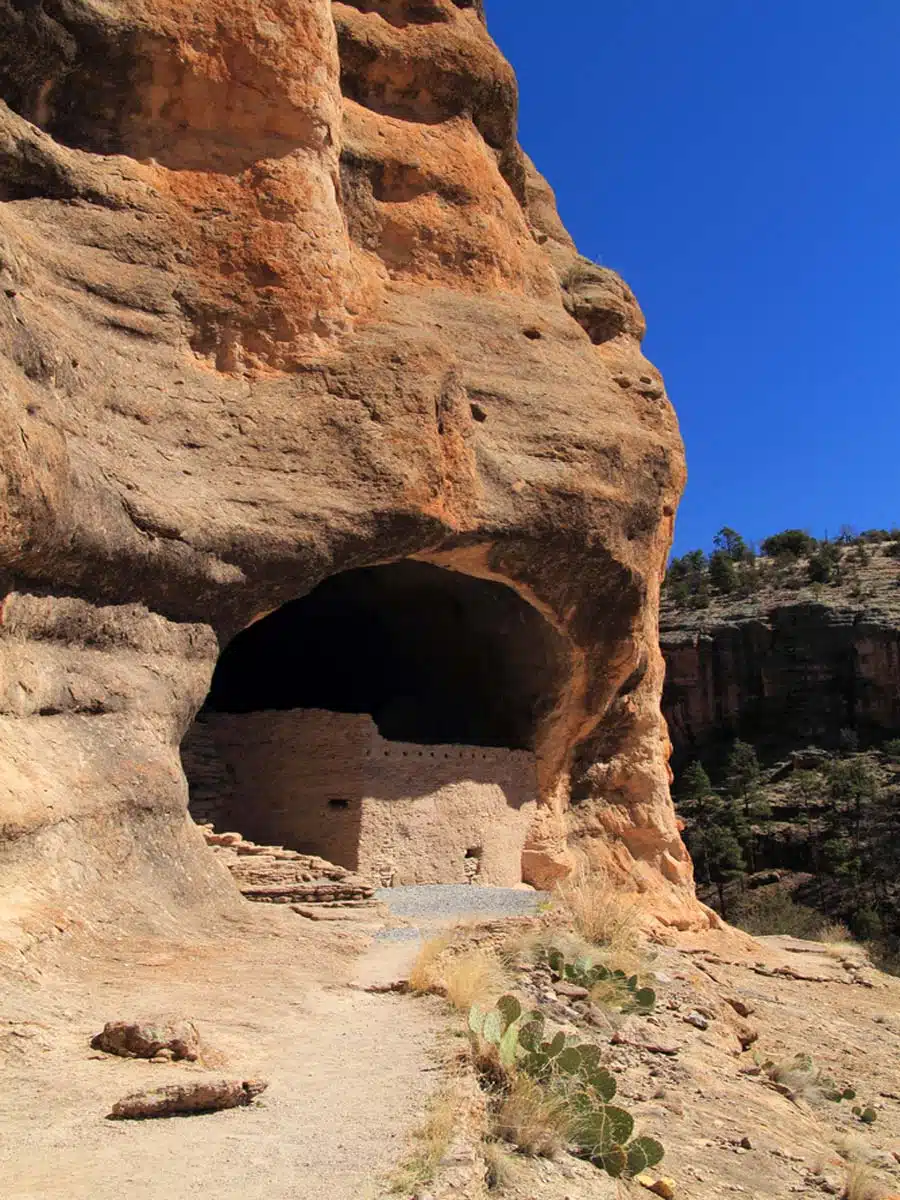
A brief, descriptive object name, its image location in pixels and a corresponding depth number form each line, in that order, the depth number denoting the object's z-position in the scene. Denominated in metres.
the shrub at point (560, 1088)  5.24
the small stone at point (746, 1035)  9.76
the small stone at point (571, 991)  8.17
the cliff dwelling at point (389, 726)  14.10
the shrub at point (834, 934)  25.53
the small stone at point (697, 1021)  8.91
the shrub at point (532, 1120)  4.95
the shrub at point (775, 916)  29.36
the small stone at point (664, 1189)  5.34
